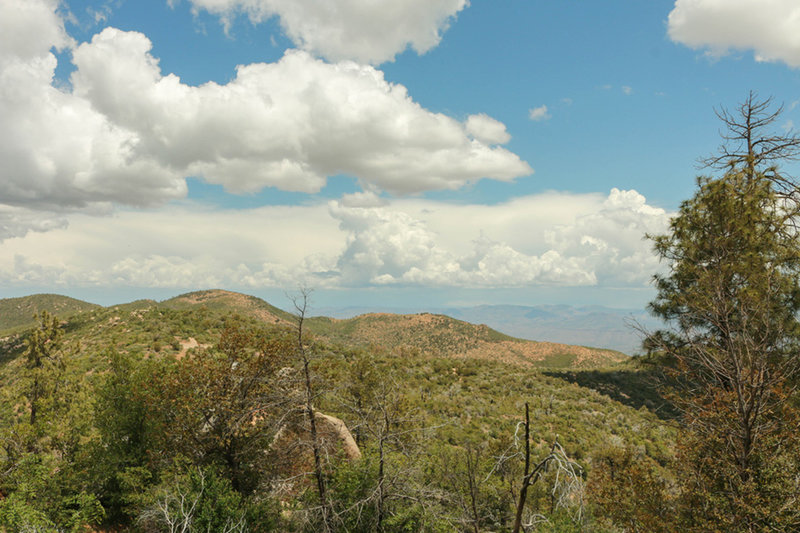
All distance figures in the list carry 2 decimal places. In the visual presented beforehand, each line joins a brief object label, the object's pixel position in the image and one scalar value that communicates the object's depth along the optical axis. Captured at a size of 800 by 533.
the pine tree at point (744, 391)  10.04
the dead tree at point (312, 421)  11.76
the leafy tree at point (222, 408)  14.71
